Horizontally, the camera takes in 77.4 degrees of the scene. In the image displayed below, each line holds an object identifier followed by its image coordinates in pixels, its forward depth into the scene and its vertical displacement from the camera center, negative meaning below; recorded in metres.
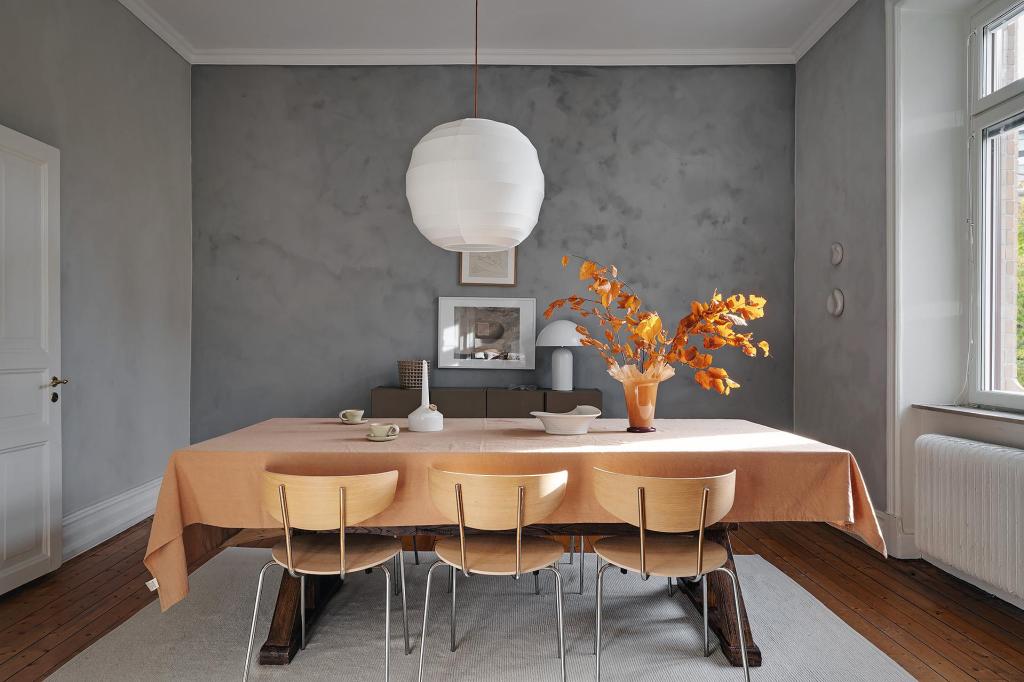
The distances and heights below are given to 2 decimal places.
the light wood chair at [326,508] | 2.17 -0.58
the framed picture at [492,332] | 4.96 +0.05
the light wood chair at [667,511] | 2.14 -0.58
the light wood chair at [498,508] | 2.16 -0.58
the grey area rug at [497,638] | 2.38 -1.24
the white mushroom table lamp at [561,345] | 4.55 -0.04
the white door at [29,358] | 3.04 -0.10
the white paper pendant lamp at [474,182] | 2.44 +0.61
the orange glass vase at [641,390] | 2.92 -0.23
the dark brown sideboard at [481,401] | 4.58 -0.45
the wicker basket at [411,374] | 4.66 -0.26
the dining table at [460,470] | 2.36 -0.55
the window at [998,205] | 3.17 +0.69
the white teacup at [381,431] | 2.67 -0.39
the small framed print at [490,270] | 4.97 +0.54
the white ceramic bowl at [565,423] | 2.84 -0.37
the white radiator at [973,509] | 2.69 -0.78
